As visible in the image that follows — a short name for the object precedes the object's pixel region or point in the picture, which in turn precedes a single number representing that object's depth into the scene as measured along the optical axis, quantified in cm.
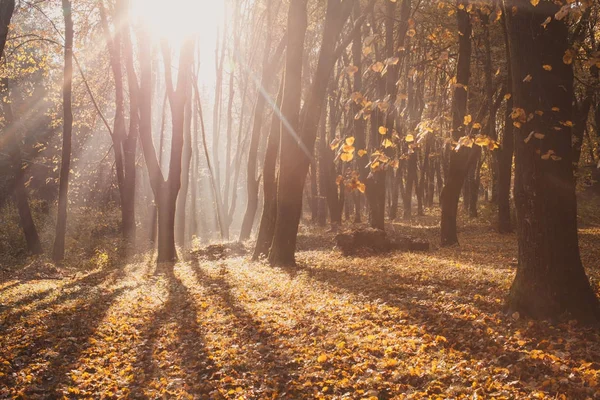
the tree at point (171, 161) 1580
